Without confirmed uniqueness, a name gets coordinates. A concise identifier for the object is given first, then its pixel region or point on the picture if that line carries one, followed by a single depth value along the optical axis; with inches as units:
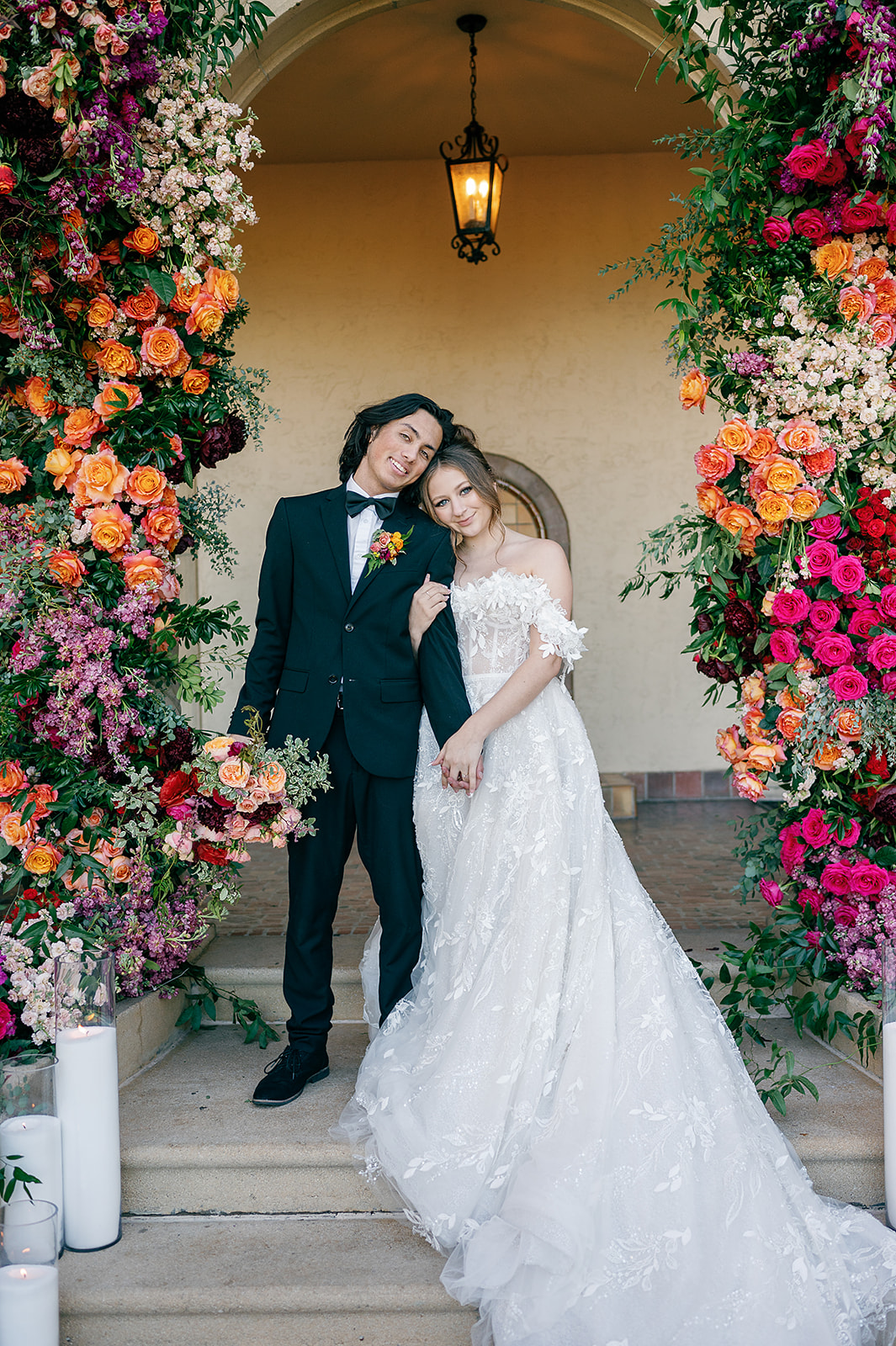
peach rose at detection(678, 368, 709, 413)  122.5
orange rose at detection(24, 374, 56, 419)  118.3
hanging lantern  202.1
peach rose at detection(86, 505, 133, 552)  113.9
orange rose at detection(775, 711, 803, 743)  121.3
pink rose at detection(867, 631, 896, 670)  115.0
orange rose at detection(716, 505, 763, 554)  120.9
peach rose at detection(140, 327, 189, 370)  116.0
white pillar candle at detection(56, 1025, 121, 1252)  100.6
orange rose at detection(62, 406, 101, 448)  117.0
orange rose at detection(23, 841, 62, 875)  113.7
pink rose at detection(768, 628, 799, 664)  120.0
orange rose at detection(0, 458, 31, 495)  117.4
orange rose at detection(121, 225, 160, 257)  114.7
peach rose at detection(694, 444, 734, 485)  122.4
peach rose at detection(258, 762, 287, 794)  113.7
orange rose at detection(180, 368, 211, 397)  120.3
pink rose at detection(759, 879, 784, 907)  123.6
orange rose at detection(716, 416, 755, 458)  120.6
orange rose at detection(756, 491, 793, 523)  118.3
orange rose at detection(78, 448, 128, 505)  114.6
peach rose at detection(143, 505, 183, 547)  118.3
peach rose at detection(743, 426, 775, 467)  119.8
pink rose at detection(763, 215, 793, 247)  120.8
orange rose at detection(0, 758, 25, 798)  113.5
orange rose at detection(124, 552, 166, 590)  115.1
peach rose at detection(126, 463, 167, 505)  115.4
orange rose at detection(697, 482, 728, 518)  123.4
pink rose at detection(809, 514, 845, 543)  119.4
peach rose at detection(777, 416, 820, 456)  118.2
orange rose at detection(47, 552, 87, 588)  112.3
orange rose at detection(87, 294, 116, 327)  116.0
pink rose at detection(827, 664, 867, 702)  115.6
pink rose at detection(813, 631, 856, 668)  117.4
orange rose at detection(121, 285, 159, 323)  117.6
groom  119.0
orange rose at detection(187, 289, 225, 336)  117.1
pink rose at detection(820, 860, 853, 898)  119.0
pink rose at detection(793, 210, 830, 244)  120.1
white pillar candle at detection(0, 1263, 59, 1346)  81.9
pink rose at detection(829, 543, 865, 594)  117.2
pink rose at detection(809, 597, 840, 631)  118.7
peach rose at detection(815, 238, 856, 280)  120.0
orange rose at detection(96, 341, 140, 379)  116.3
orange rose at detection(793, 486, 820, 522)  118.0
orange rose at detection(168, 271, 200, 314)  117.4
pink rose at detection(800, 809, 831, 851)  121.1
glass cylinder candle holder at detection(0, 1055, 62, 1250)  96.2
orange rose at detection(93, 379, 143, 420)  115.5
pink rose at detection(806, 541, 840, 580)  118.3
